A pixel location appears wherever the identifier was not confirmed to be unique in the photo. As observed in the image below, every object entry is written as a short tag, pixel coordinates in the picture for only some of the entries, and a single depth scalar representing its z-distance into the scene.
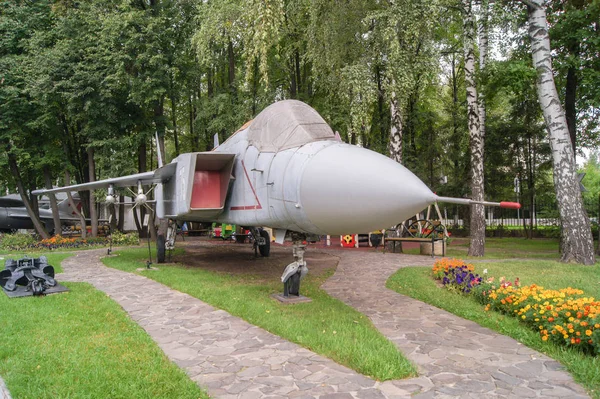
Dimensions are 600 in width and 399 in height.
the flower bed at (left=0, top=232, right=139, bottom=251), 17.59
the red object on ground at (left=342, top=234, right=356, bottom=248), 17.41
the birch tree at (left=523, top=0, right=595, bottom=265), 9.91
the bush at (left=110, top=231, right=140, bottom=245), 19.39
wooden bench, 12.60
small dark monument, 7.52
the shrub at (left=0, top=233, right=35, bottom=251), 17.50
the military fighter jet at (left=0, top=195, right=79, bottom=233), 25.02
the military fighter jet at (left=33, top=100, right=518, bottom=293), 4.50
